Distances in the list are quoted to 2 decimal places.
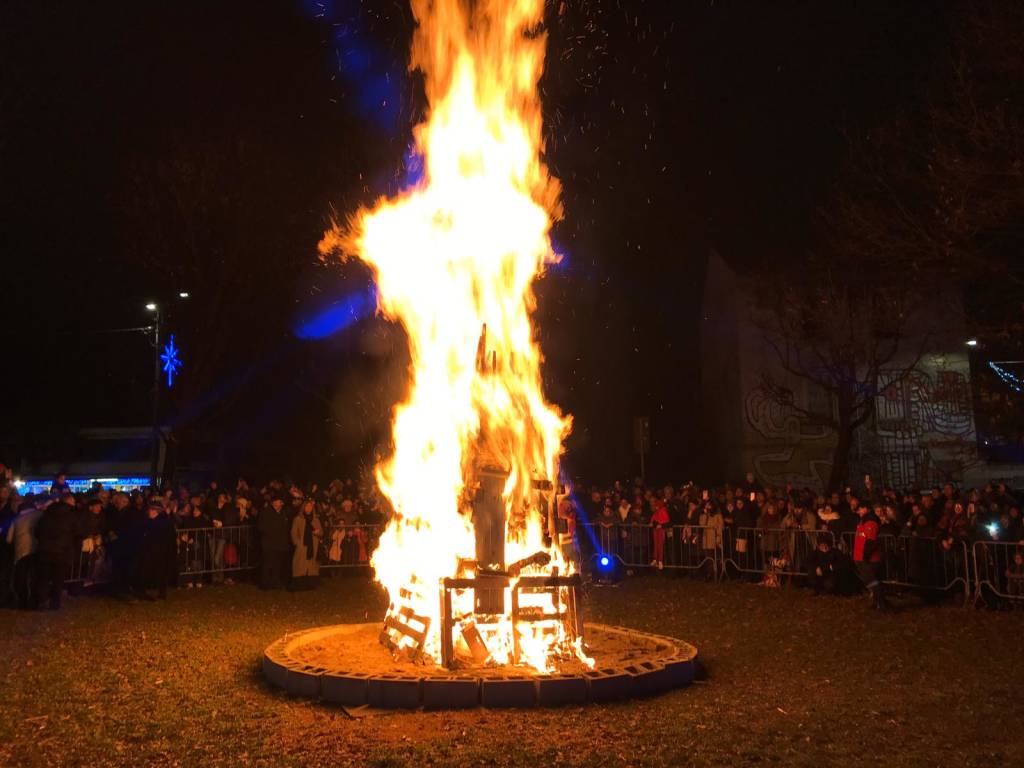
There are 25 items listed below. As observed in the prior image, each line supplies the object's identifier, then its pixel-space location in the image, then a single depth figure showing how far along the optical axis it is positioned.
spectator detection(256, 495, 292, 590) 16.98
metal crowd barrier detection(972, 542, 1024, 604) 14.26
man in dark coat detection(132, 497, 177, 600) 15.53
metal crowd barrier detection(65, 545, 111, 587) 15.63
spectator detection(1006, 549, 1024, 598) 14.13
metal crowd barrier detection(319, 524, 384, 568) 19.02
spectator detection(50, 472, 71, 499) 14.70
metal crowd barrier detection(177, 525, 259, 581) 17.25
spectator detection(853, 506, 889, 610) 14.44
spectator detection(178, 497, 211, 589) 17.19
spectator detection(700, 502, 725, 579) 18.44
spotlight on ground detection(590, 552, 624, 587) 18.34
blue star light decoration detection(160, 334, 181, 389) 27.26
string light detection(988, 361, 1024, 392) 18.98
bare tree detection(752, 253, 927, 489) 25.61
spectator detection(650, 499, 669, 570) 19.11
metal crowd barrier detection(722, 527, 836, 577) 17.14
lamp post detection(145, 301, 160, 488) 26.34
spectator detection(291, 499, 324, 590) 16.92
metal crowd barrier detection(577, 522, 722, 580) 18.53
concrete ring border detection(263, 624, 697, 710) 8.52
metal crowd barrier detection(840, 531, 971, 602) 14.98
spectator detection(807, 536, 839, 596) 16.20
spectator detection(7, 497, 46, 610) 14.13
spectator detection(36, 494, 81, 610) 14.07
